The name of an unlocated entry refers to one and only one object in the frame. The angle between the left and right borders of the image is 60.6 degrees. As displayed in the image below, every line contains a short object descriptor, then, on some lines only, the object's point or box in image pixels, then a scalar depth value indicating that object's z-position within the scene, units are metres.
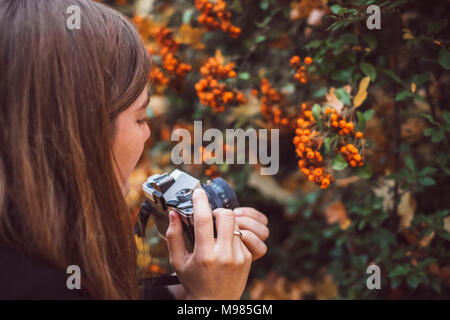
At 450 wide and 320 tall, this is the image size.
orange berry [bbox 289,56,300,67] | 1.04
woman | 0.65
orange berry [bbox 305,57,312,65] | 1.00
